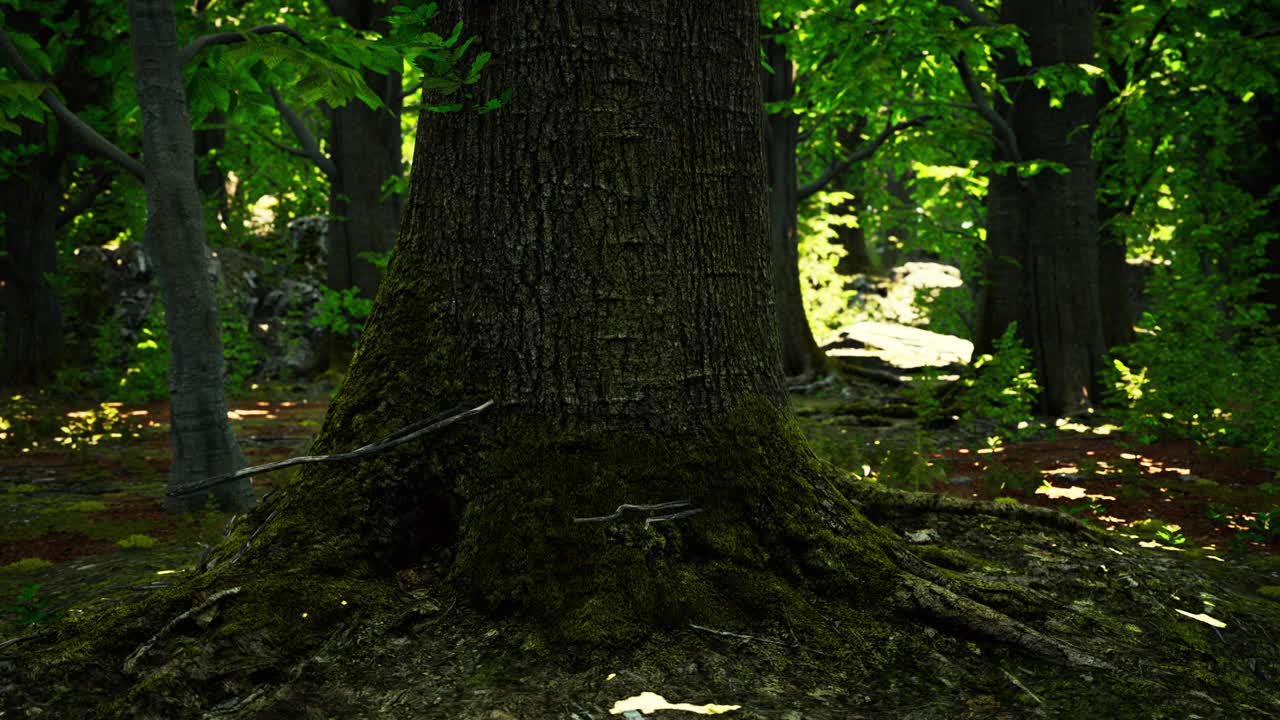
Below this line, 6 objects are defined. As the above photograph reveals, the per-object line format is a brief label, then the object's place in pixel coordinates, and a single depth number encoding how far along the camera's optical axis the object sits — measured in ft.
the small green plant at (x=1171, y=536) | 15.78
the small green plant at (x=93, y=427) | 30.71
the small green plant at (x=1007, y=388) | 30.09
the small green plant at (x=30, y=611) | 11.34
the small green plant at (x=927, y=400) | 32.53
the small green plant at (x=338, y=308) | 39.22
